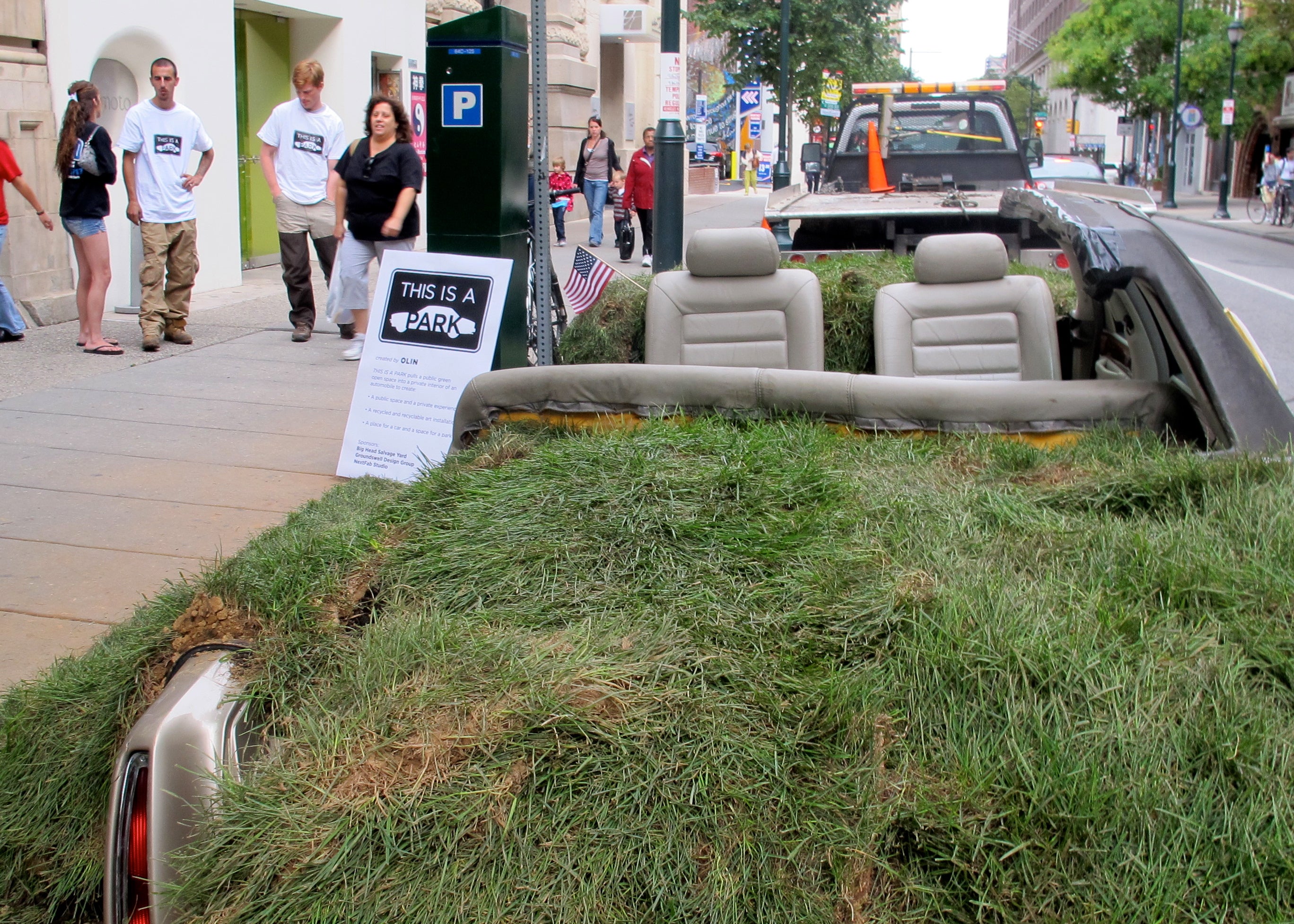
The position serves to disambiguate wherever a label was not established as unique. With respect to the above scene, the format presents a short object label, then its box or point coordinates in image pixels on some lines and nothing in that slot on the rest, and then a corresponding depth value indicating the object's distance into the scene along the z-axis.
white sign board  6.26
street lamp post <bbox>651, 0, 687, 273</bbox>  12.94
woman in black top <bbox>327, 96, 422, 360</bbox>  8.56
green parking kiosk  6.77
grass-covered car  1.76
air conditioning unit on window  30.06
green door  15.70
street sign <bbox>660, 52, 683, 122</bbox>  13.89
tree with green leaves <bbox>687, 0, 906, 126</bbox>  33.22
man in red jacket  18.02
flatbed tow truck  11.18
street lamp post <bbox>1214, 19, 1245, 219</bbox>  37.09
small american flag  6.94
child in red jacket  18.98
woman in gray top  20.30
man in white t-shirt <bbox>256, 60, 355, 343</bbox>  10.29
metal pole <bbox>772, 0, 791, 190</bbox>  25.44
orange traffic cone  11.29
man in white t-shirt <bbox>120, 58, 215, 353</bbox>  9.82
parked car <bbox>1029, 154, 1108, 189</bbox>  21.36
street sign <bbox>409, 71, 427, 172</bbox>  18.33
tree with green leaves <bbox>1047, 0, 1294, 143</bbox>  42.91
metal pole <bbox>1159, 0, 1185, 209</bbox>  42.88
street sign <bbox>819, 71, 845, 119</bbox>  30.89
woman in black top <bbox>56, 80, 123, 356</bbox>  9.41
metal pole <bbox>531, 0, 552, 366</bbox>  7.19
